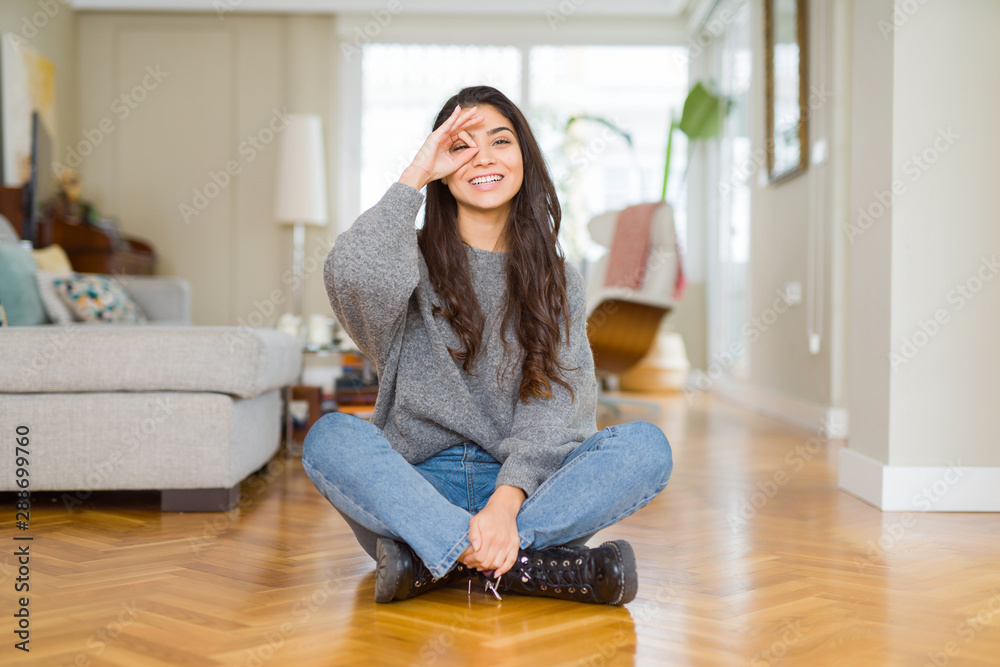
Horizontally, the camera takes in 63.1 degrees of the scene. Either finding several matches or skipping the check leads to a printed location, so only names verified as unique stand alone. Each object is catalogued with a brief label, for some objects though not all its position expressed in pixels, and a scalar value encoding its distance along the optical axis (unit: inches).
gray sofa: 76.7
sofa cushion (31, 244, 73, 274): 140.5
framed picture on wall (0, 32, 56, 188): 183.2
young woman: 50.6
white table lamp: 219.5
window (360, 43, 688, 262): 239.1
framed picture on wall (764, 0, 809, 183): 148.1
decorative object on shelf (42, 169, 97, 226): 197.2
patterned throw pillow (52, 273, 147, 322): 125.0
